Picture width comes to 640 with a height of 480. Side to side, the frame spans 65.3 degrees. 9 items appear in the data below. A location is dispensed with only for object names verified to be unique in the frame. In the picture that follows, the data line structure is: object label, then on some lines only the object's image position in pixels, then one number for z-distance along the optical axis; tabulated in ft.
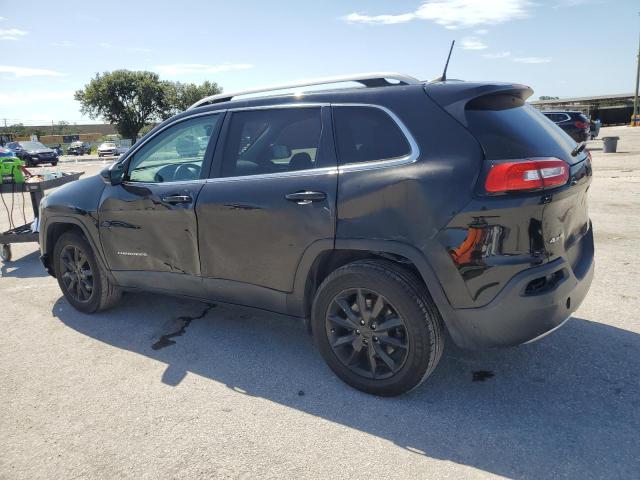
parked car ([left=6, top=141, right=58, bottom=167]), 98.94
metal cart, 21.01
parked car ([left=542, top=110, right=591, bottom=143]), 62.08
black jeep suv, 8.61
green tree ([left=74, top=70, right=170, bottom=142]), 168.86
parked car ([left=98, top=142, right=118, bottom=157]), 129.59
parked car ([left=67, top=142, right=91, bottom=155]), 167.63
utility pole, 146.51
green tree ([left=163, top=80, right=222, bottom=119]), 182.97
